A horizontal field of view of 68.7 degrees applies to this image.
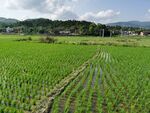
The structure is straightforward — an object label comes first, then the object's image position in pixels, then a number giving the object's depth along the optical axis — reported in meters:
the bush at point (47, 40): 22.16
